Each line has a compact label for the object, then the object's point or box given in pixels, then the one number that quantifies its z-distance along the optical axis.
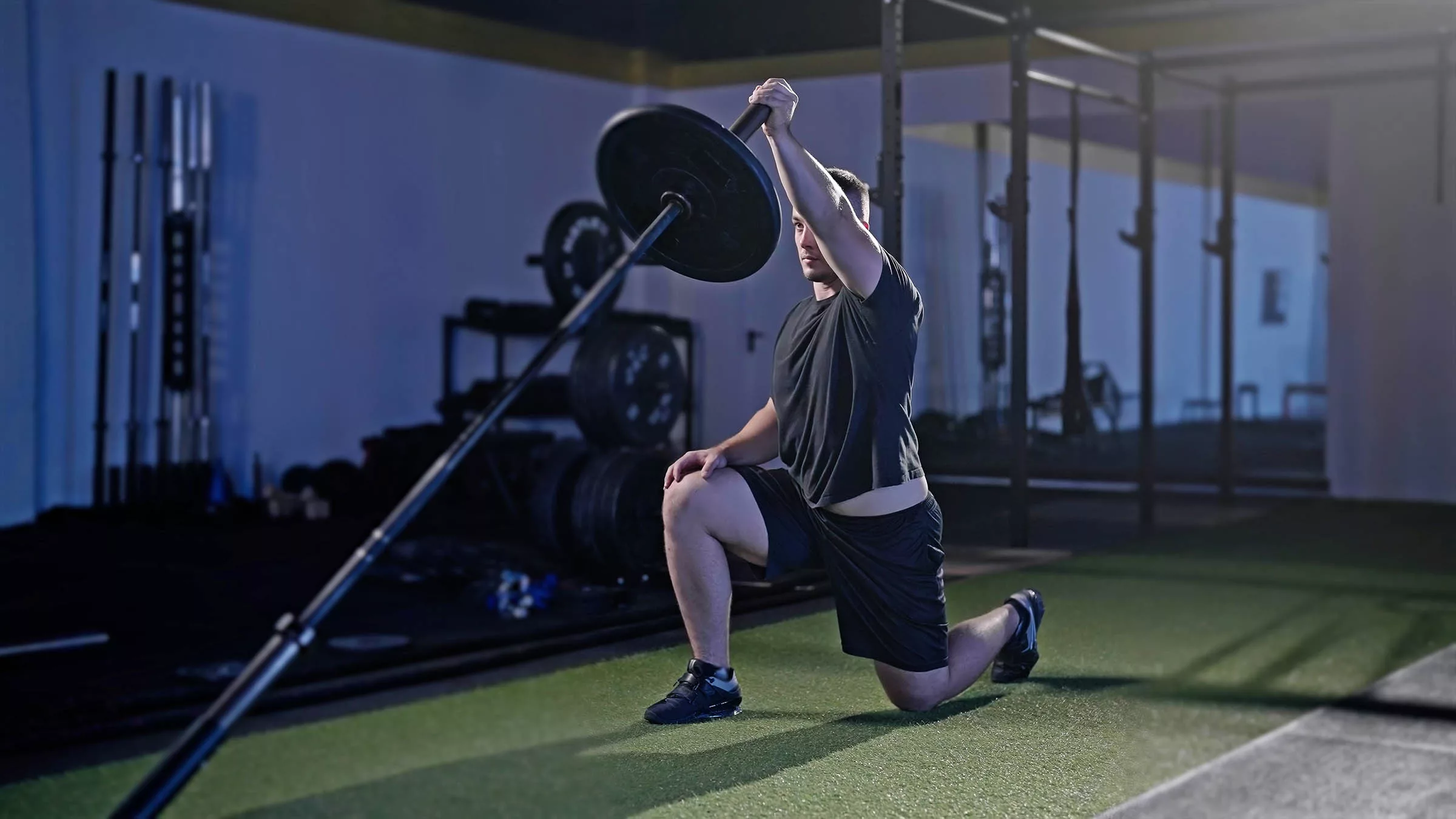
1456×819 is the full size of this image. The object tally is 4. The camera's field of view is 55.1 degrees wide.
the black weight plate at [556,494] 3.96
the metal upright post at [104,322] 6.84
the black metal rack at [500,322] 8.23
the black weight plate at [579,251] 4.37
